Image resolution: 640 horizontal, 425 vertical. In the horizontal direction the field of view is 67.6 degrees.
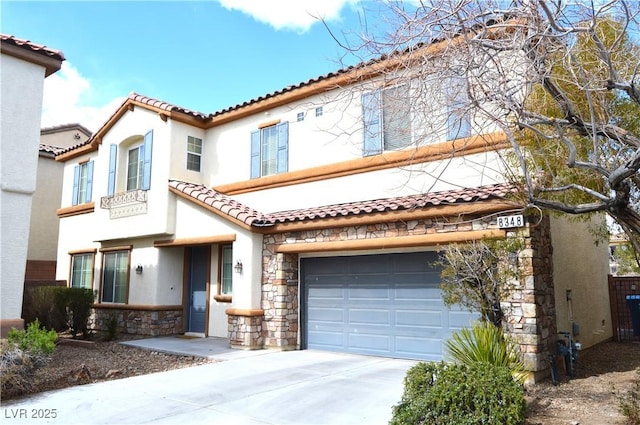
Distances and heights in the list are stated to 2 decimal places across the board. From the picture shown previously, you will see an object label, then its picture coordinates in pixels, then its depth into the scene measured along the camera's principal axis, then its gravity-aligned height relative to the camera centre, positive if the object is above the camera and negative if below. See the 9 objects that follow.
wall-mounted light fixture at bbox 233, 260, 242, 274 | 12.55 +0.51
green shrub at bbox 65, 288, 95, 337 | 14.90 -0.71
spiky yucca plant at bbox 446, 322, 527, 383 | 6.94 -0.92
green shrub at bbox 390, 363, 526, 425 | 5.10 -1.24
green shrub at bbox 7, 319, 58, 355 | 8.08 -0.91
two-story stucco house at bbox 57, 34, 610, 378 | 9.65 +1.37
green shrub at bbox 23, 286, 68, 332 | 14.66 -0.64
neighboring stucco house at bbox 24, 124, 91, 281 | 21.11 +3.08
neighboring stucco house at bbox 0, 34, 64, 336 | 9.83 +2.80
